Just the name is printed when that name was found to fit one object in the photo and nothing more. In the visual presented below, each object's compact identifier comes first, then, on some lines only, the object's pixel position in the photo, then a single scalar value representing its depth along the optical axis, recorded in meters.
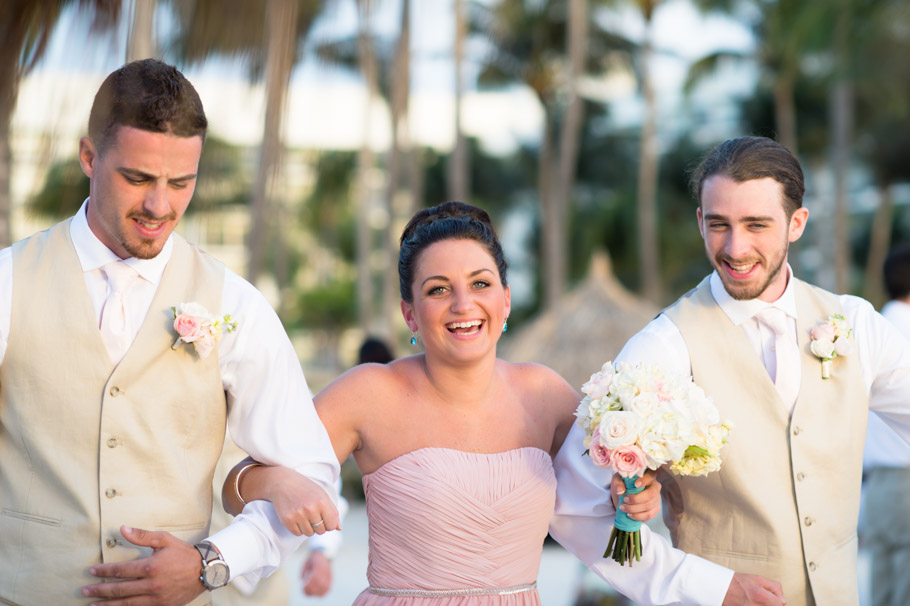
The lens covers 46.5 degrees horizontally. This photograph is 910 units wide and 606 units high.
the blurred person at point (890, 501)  5.84
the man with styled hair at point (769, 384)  3.36
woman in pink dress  3.46
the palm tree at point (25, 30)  4.96
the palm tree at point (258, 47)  6.35
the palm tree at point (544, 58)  29.14
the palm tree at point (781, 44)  22.25
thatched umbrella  13.85
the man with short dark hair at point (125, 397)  2.80
